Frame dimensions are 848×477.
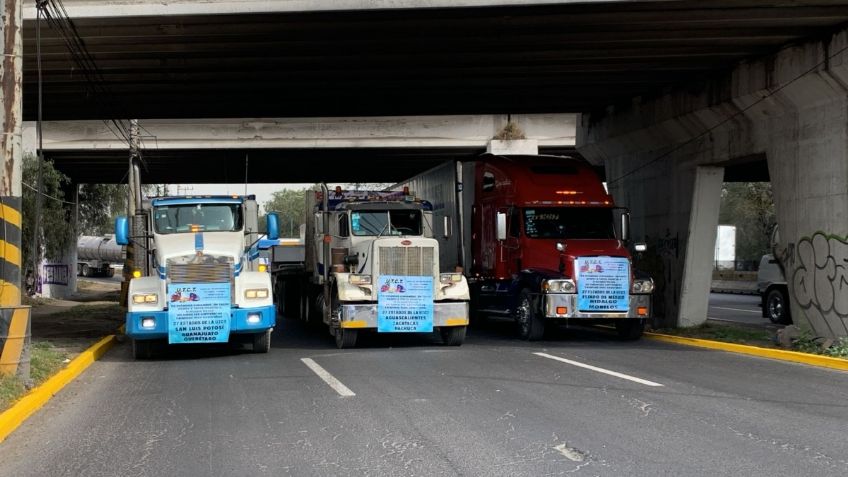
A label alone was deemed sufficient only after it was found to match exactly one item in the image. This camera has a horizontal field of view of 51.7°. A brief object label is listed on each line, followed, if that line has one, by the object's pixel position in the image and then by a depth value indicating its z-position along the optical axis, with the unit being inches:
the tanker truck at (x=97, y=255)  2768.2
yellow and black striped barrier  414.6
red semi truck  678.5
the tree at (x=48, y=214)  1245.0
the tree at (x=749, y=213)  1849.2
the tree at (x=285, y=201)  5049.2
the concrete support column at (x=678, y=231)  789.9
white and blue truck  565.0
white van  902.4
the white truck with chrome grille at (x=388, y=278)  635.5
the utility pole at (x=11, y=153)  436.8
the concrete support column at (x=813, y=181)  580.1
